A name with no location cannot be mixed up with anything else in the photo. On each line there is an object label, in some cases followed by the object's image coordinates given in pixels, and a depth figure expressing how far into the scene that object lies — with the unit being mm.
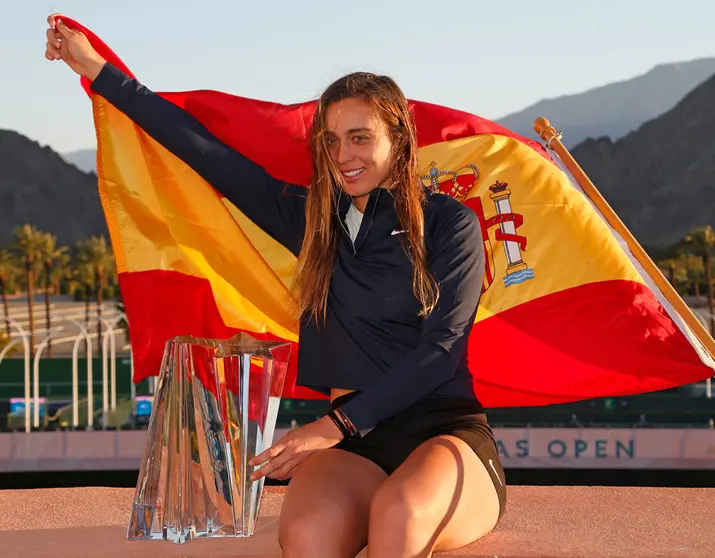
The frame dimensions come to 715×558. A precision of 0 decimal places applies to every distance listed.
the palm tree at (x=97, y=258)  68750
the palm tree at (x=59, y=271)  79275
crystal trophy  2887
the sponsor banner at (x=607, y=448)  18094
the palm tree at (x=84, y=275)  69562
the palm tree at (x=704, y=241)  54562
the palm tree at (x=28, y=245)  64625
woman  2387
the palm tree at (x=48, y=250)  68500
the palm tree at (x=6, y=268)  68550
